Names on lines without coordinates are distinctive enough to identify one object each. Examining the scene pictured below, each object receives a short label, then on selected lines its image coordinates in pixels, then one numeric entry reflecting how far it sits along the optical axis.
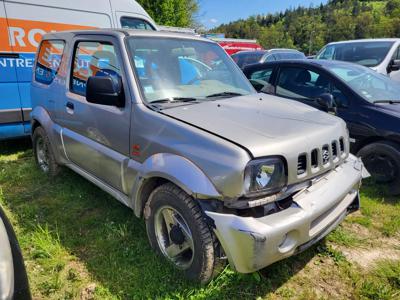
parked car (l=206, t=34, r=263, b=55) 20.66
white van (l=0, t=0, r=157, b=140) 5.29
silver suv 2.16
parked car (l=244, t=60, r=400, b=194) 4.09
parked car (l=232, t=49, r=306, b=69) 11.62
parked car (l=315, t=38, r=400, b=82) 7.92
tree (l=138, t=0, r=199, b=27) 23.17
